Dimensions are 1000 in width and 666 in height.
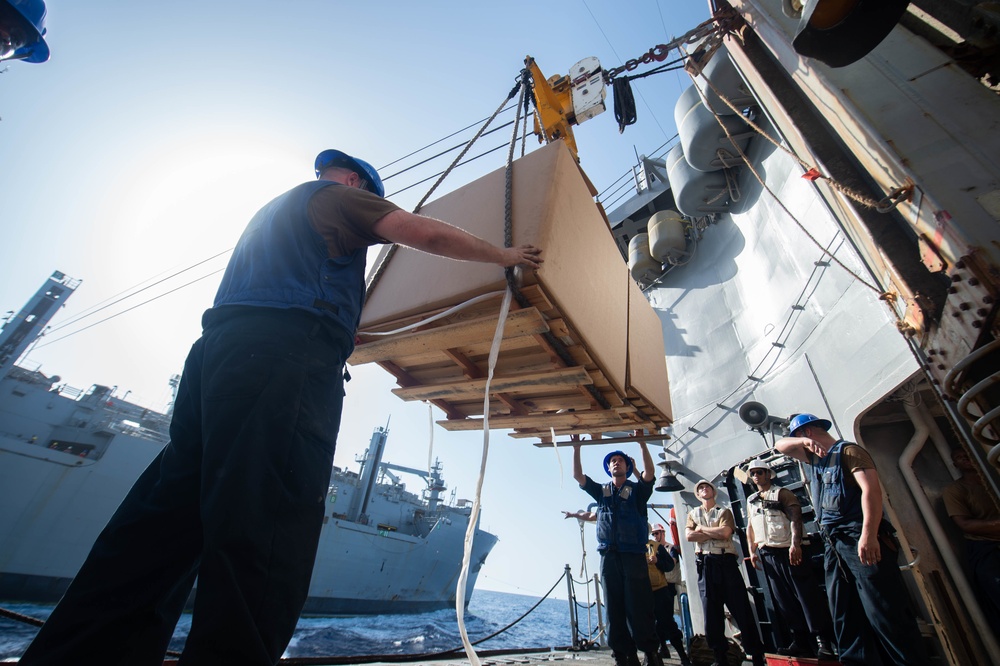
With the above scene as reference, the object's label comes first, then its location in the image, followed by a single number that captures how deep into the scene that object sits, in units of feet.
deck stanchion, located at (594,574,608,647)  21.81
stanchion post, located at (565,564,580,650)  21.35
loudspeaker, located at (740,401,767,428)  19.92
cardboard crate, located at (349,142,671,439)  6.27
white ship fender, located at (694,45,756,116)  20.12
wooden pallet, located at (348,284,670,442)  6.42
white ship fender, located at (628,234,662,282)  33.32
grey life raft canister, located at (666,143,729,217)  26.43
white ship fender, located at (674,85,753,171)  23.49
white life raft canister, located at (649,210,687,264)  30.30
